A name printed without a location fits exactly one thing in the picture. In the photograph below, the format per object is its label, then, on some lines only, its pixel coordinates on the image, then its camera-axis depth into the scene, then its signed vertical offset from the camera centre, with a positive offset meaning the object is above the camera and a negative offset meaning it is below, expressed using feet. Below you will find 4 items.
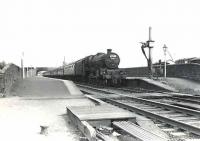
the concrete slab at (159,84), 79.25 -2.49
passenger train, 98.02 +1.35
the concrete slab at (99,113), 28.22 -3.25
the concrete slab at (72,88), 59.41 -2.40
